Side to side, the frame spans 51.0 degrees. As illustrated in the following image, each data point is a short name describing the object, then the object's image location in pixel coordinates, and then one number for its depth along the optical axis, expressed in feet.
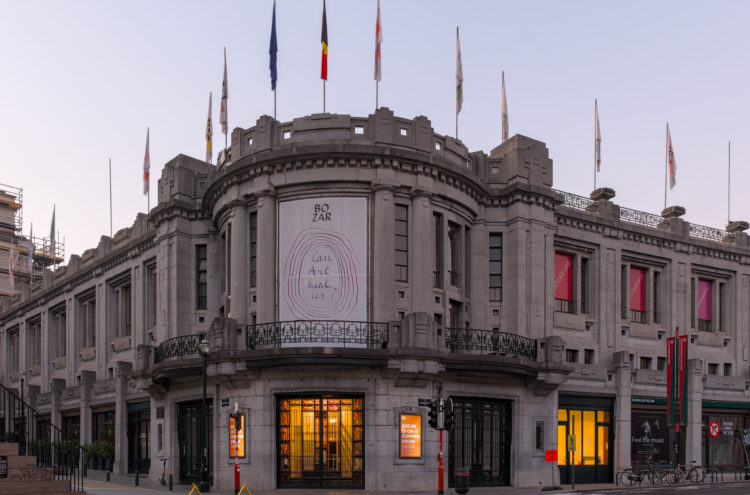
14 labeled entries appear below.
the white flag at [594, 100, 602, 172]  147.43
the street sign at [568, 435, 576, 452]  105.29
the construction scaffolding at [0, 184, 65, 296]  267.80
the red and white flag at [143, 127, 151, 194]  157.99
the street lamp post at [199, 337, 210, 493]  92.02
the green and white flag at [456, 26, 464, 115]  126.11
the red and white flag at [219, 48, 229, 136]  127.54
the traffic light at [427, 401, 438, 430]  85.35
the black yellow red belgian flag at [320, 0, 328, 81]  113.50
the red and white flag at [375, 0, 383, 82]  116.26
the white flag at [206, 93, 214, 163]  137.90
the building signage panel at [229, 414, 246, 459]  99.91
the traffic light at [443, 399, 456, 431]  84.79
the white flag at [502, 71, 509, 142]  138.02
